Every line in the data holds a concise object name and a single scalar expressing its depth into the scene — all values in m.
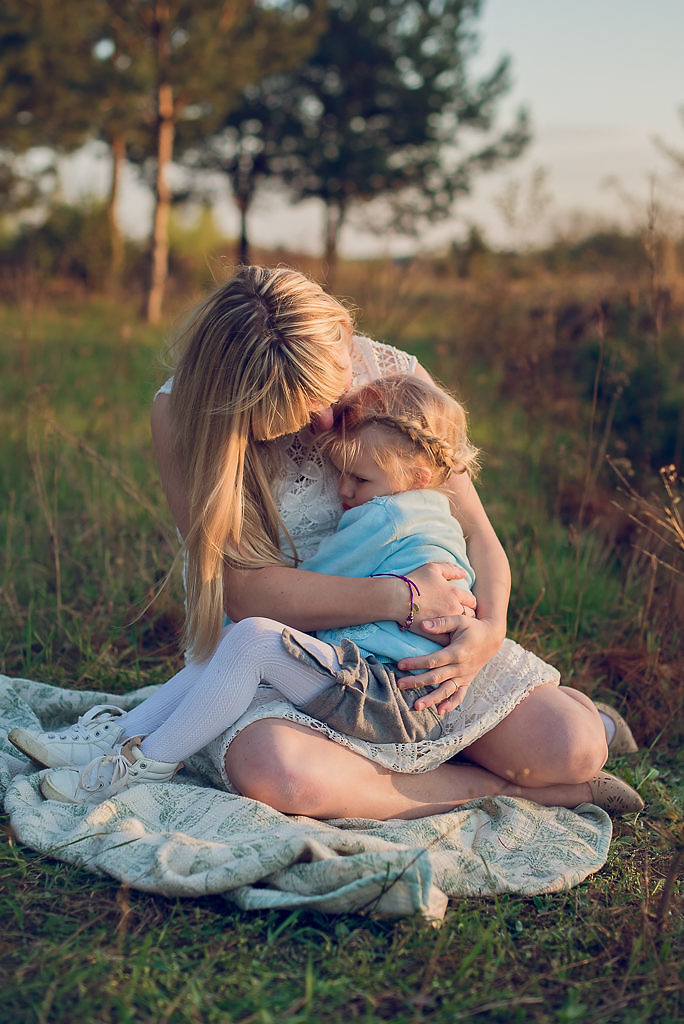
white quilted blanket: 1.78
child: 2.05
